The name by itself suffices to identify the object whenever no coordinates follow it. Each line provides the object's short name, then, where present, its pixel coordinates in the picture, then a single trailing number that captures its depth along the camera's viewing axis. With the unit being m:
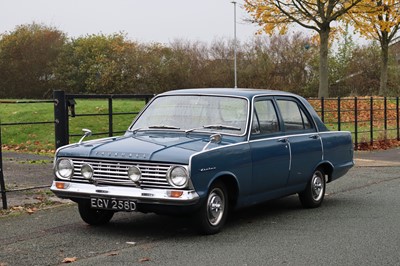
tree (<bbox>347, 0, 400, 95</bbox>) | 31.02
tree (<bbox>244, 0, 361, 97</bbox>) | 30.39
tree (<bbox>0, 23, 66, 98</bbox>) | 49.22
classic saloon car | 6.89
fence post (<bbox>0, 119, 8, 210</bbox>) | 8.96
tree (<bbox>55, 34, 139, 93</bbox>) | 44.97
